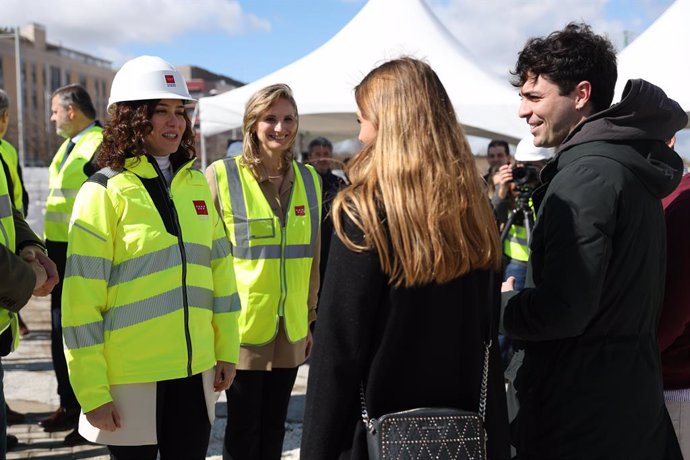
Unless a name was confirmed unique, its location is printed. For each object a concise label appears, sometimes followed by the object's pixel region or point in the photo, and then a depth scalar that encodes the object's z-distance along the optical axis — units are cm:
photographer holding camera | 511
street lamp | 2992
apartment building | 8212
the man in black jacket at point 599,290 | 190
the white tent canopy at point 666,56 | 622
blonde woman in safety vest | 329
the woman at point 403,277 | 171
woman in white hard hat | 238
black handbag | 169
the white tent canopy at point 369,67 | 686
